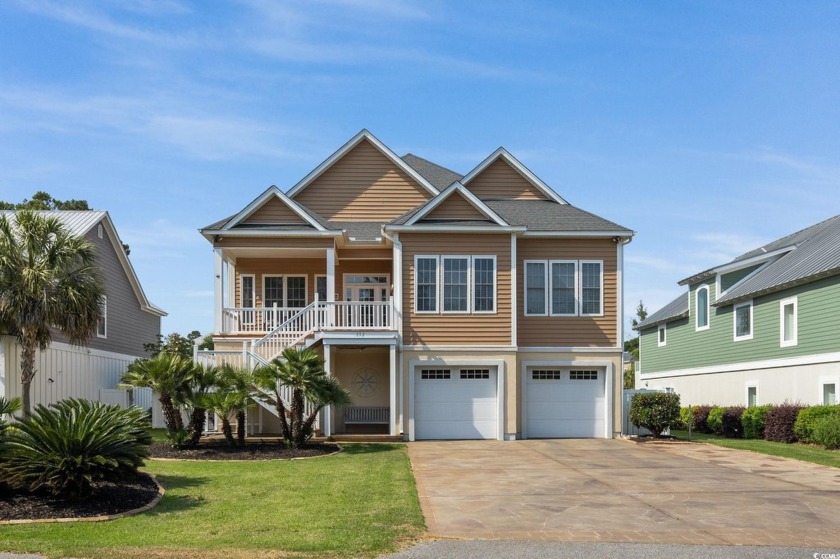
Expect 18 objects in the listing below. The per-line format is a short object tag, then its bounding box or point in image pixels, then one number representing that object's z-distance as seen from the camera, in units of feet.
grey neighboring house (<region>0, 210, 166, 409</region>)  71.70
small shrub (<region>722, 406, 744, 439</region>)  89.03
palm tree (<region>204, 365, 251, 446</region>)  57.62
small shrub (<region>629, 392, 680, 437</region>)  73.26
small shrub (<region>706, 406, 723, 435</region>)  93.71
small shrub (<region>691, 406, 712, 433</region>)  99.14
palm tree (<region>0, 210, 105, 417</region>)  60.59
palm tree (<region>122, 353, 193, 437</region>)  57.72
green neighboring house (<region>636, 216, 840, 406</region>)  77.41
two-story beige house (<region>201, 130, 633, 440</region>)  73.67
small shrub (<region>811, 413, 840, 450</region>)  67.82
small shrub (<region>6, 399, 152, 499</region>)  34.99
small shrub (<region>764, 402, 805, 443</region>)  77.20
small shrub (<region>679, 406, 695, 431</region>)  104.42
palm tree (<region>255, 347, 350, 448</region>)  60.18
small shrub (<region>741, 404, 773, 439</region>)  83.20
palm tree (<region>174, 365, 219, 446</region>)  58.44
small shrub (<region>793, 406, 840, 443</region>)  71.52
